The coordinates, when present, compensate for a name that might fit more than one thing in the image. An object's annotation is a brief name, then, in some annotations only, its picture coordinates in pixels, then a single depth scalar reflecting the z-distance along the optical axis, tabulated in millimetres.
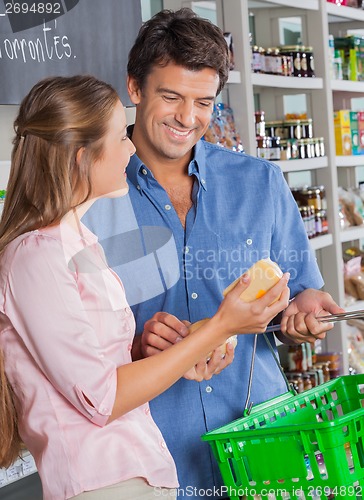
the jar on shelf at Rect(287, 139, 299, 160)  4012
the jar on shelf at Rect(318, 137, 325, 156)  4230
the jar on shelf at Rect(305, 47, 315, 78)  4195
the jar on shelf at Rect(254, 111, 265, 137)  3781
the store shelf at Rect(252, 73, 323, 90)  3695
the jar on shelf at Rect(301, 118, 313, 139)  4164
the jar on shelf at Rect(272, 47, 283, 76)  3943
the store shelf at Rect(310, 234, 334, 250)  4007
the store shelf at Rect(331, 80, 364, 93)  4414
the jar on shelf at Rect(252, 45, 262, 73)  3770
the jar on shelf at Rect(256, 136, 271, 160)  3771
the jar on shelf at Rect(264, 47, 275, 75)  3898
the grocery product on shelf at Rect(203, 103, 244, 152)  3336
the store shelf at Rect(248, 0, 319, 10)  3928
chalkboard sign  2443
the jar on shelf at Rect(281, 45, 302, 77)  4078
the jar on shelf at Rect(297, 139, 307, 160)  4078
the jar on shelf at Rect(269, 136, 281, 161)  3838
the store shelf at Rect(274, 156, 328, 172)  3815
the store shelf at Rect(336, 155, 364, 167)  4484
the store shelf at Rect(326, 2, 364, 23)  4457
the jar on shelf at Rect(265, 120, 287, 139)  3998
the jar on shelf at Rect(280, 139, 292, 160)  3945
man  1844
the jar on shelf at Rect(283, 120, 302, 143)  4066
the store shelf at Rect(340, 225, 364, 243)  4420
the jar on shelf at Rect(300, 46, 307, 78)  4133
